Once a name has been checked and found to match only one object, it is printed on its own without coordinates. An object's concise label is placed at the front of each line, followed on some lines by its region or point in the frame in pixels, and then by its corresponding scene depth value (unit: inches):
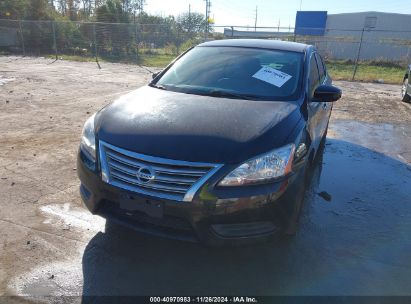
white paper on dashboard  142.7
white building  1054.4
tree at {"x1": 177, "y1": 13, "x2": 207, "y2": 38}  889.0
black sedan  95.2
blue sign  1353.3
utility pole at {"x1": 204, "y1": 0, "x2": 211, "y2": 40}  2326.5
